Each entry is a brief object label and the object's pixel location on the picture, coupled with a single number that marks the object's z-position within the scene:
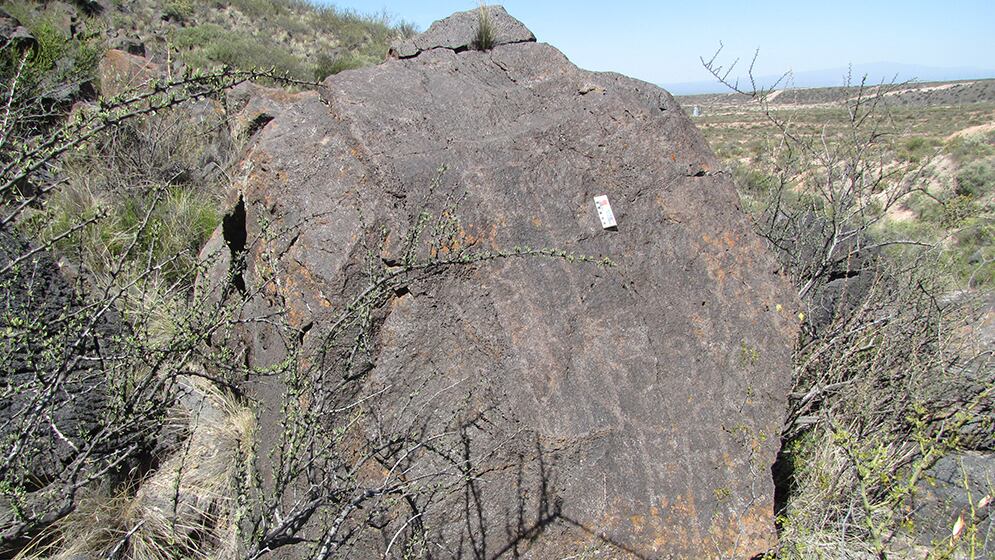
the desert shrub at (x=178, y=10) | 14.37
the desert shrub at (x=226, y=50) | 12.71
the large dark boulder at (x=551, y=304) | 2.82
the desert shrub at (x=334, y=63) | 13.64
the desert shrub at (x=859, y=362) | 3.35
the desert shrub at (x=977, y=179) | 13.88
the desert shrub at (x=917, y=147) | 19.52
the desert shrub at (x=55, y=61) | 5.93
